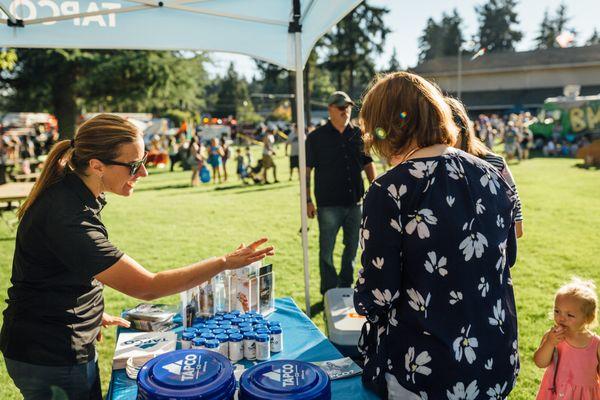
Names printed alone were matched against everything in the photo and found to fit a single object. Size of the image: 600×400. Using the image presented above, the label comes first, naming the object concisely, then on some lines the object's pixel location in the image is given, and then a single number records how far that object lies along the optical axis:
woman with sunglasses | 1.68
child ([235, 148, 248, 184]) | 15.18
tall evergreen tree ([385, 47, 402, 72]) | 75.50
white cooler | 2.87
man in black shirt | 4.69
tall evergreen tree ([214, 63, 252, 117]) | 74.31
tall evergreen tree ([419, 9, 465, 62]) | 72.06
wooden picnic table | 7.89
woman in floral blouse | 1.50
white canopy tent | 2.97
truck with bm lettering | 24.16
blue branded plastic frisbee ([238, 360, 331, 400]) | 1.62
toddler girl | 2.30
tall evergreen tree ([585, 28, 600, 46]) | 85.88
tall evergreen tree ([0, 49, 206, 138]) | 18.36
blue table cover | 1.98
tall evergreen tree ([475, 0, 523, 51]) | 77.00
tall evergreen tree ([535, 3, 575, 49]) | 82.09
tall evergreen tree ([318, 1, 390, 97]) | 36.62
